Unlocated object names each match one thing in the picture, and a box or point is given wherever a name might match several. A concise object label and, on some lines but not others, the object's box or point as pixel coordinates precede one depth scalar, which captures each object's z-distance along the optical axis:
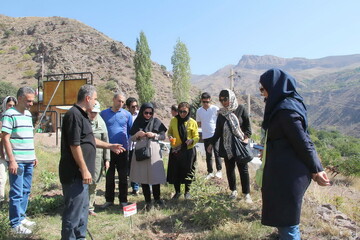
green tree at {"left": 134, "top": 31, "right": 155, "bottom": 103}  44.88
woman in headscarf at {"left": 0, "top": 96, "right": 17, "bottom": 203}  4.29
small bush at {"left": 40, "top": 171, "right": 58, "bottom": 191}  5.82
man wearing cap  4.00
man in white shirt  6.04
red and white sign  3.23
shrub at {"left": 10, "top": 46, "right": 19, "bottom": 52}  56.48
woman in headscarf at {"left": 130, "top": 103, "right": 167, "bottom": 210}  4.40
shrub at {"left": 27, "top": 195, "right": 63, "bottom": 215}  4.22
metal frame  12.69
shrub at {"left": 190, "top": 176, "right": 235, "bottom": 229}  3.62
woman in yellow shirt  4.77
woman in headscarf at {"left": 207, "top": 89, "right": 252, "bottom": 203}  4.33
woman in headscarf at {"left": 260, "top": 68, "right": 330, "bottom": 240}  2.30
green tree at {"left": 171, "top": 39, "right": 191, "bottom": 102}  49.50
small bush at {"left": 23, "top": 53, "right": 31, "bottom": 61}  52.04
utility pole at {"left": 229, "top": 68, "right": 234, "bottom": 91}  24.17
